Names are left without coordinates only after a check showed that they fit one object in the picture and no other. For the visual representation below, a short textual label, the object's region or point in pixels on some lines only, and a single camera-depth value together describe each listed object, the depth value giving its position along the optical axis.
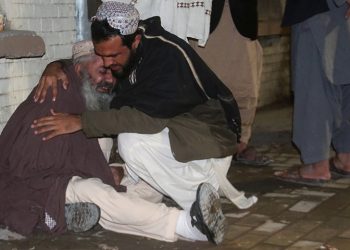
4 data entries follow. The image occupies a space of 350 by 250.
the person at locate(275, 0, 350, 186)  4.98
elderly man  3.88
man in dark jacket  3.94
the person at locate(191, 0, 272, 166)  5.34
